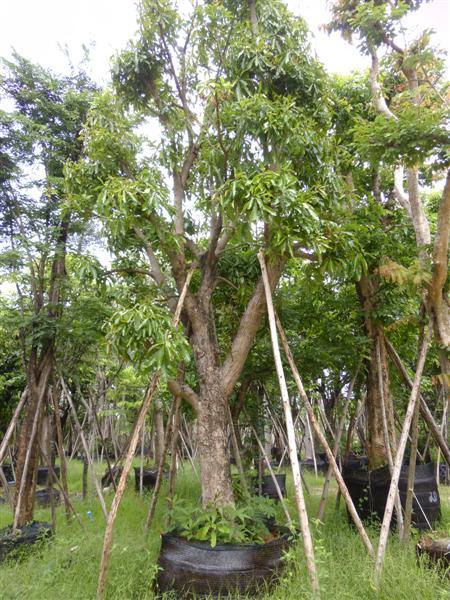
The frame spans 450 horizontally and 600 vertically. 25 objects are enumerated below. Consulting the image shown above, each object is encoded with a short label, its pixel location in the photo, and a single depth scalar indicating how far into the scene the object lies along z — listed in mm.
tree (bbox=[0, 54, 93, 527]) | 5754
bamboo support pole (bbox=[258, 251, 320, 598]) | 3303
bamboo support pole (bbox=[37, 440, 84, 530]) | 6027
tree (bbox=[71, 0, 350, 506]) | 4180
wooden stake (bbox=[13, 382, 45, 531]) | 5445
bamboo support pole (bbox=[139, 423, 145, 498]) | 8562
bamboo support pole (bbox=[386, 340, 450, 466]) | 4902
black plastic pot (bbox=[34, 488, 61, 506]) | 9086
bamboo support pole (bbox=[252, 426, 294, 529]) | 5176
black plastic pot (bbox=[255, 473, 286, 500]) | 8758
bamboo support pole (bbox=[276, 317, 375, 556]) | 3938
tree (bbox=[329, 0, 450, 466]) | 3903
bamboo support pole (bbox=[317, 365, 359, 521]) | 5841
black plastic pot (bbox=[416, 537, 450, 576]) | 3793
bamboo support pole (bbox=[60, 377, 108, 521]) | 6431
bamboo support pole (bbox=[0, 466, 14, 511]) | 6965
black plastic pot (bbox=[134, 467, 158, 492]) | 10073
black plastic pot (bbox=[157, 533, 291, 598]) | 3615
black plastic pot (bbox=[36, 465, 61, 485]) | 13094
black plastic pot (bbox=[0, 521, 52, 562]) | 4859
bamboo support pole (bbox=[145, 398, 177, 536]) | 5070
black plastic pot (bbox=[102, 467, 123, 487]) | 10864
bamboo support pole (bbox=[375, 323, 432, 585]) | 3763
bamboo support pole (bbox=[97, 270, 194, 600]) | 3492
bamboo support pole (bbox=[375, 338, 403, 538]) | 4776
